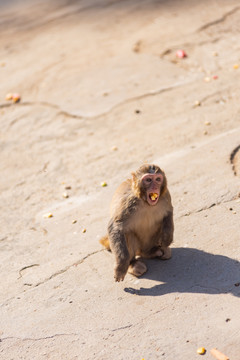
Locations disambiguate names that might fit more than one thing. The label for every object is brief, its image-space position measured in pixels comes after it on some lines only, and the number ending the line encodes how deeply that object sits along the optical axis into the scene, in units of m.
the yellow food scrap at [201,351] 7.97
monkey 9.15
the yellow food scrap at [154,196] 9.19
